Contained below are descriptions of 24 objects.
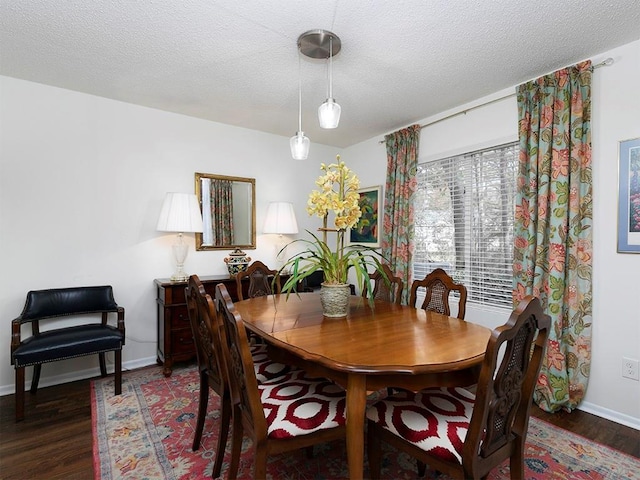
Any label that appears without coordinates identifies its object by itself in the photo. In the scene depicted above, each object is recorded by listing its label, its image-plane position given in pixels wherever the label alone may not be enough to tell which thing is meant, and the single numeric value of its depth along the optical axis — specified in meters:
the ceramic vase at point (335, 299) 1.97
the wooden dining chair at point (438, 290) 2.33
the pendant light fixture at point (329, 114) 1.93
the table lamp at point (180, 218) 3.10
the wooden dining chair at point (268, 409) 1.34
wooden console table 3.04
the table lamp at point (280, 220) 3.78
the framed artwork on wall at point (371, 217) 4.10
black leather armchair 2.32
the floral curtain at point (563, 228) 2.34
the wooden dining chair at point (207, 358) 1.66
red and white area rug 1.76
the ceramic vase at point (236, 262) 3.47
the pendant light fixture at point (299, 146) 2.25
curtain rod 2.29
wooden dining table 1.29
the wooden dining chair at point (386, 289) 2.60
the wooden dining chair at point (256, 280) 2.96
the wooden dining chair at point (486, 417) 1.13
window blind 2.90
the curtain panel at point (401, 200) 3.57
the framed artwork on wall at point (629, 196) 2.18
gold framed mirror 3.62
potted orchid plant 1.88
